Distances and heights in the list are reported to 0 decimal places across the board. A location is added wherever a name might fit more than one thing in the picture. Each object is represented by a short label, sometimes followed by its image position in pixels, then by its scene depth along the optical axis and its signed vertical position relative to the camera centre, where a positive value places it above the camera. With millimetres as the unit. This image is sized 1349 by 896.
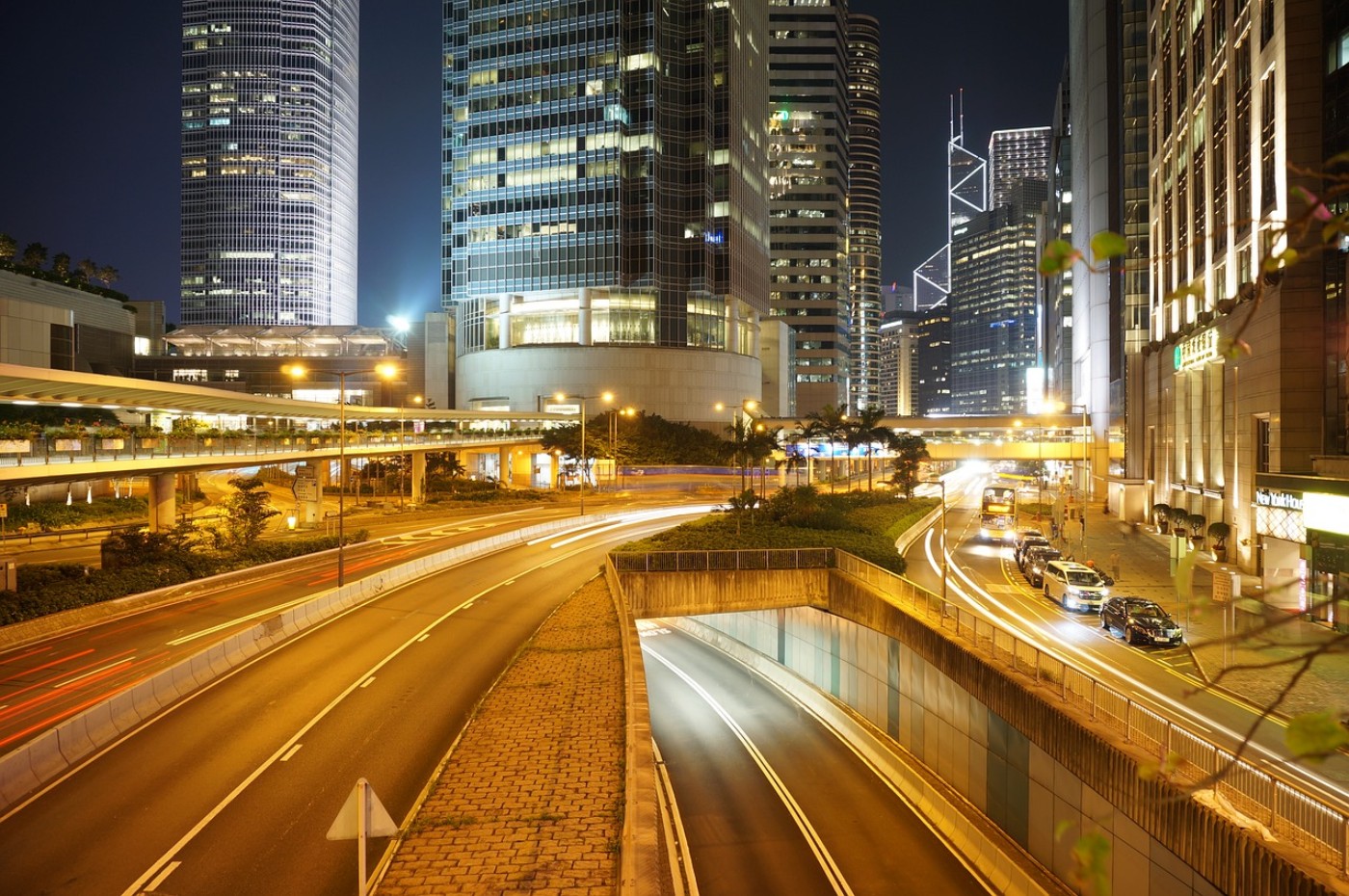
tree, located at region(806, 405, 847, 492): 70812 +1655
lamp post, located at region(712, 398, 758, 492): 108200 +4810
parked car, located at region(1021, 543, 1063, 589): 37656 -5559
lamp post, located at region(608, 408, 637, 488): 85538 +1366
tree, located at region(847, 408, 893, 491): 71125 +1324
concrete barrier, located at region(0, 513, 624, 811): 15141 -5834
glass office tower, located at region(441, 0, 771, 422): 108375 +32404
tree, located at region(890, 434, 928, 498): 69688 -1485
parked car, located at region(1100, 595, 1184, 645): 27344 -6104
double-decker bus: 53156 -4924
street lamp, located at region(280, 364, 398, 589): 31484 +3223
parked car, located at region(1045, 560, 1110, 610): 32469 -5764
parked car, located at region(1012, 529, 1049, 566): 43688 -5236
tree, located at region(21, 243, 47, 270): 80312 +18462
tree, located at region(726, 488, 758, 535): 41594 -2977
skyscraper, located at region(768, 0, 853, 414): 168375 +50418
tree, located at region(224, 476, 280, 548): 40625 -3667
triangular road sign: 9242 -4239
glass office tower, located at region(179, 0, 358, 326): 198625 +65744
